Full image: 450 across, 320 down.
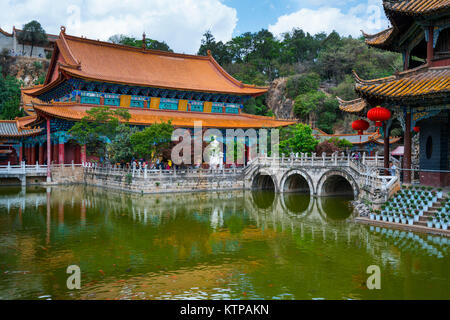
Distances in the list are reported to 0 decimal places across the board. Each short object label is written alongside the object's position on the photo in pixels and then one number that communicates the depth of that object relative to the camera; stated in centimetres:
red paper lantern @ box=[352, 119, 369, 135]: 1724
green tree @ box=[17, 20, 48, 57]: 6288
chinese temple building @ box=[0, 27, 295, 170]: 3070
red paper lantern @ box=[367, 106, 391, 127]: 1456
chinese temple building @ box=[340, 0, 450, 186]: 1365
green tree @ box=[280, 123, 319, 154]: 3023
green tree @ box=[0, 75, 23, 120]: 4491
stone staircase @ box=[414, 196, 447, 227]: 1309
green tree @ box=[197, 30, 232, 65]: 6638
